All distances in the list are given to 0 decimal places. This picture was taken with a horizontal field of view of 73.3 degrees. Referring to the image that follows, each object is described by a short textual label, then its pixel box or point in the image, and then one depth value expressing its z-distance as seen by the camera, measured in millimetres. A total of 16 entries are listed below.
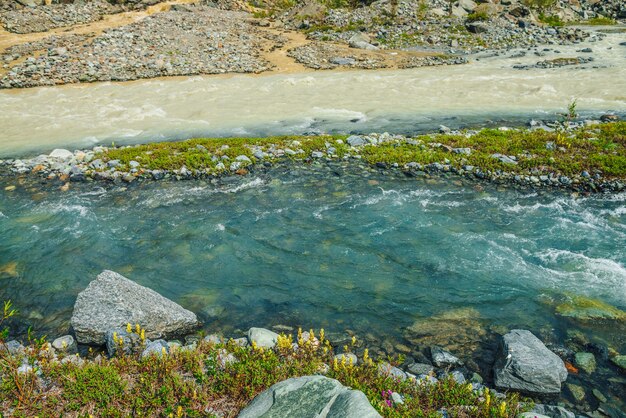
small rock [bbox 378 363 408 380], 6240
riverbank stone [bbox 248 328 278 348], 7027
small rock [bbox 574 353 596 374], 6836
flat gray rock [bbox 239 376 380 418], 4785
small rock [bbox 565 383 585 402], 6313
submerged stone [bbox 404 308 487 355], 7488
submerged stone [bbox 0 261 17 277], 9766
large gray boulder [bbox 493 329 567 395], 6355
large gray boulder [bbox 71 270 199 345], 7289
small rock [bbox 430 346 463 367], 6975
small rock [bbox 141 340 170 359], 6395
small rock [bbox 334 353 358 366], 6531
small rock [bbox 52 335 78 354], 7102
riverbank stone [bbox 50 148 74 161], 15993
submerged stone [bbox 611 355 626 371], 6873
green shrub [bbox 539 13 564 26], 49625
